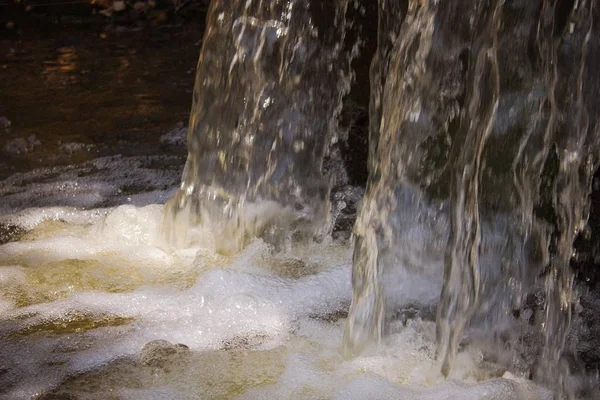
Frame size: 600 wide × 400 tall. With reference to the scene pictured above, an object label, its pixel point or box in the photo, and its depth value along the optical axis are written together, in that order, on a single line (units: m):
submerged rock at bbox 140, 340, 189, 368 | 4.97
